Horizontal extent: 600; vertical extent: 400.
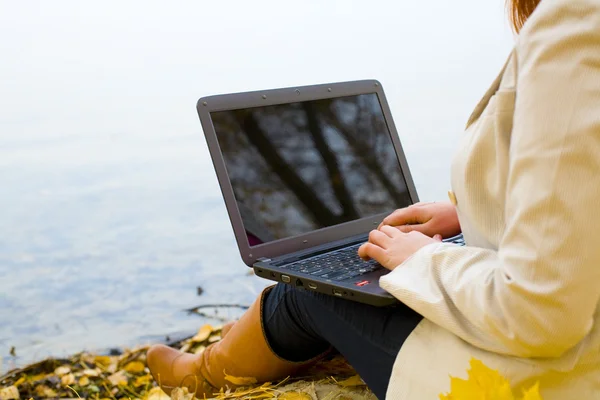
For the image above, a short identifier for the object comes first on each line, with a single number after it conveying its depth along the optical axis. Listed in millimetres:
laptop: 1286
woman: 724
